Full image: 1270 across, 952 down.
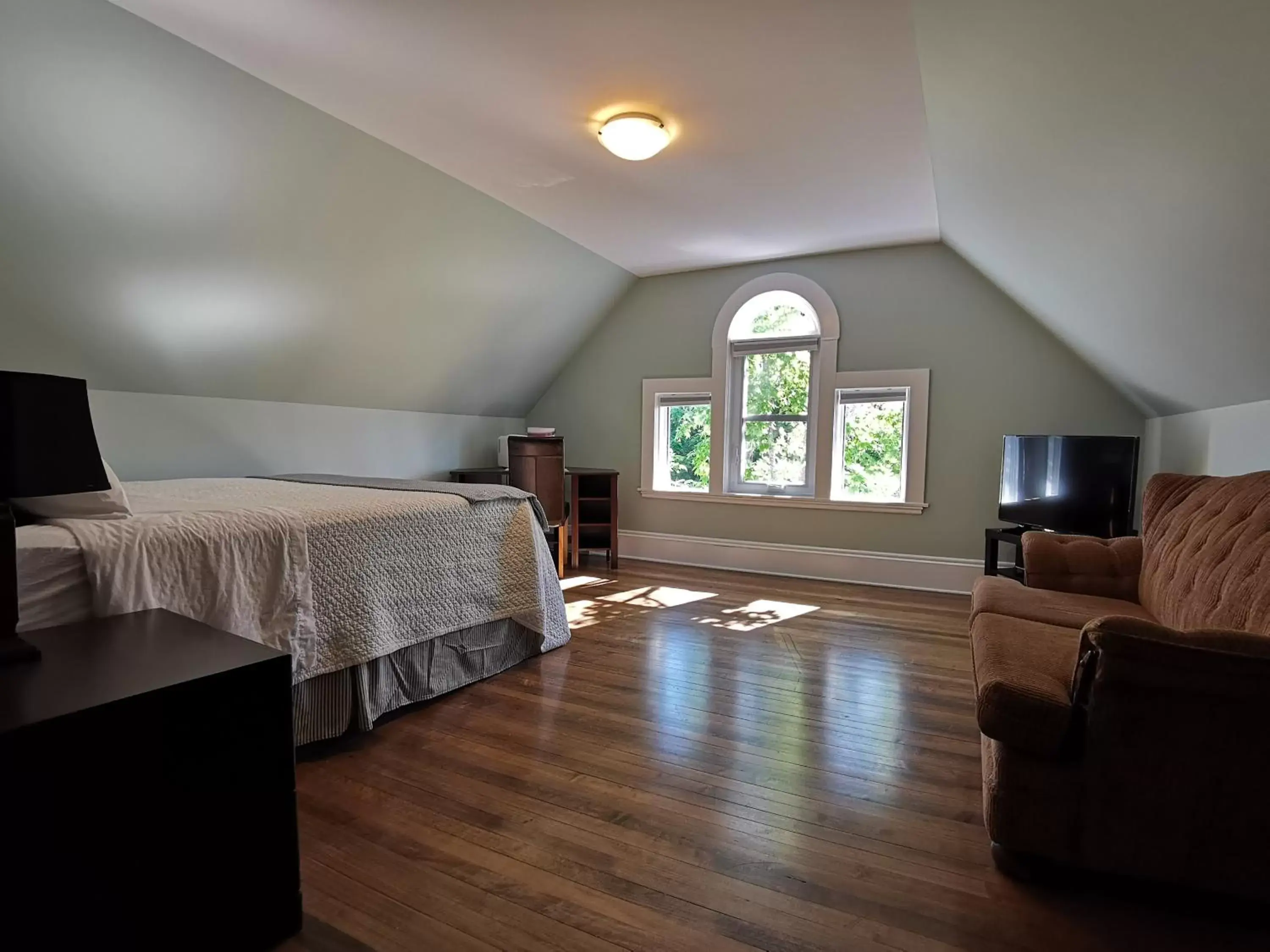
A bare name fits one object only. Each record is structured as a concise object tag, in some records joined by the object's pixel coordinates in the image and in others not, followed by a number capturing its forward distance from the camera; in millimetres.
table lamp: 1315
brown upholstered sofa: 1364
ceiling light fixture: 2646
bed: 1644
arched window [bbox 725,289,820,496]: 4922
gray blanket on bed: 2893
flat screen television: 3473
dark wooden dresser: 1059
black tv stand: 3789
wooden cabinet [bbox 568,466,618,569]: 5180
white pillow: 1739
